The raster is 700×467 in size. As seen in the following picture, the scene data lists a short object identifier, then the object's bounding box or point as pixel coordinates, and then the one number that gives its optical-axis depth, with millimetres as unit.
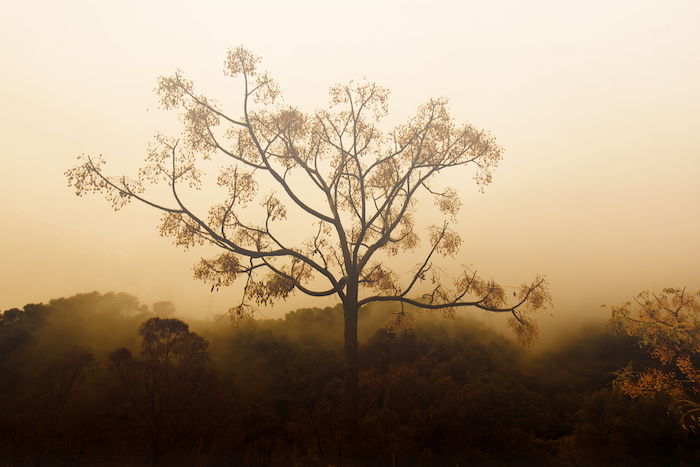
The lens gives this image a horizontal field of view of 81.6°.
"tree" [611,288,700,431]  12125
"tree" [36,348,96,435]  16141
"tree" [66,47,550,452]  11500
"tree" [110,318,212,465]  15400
